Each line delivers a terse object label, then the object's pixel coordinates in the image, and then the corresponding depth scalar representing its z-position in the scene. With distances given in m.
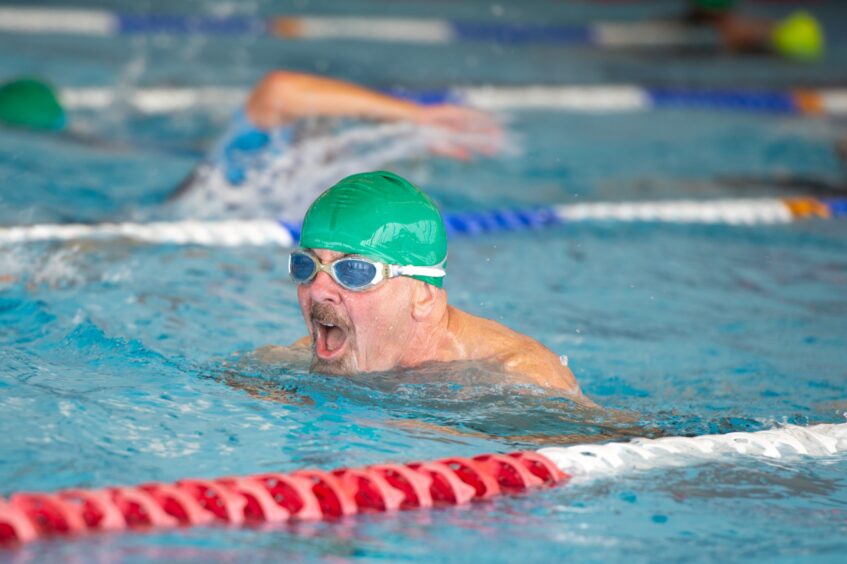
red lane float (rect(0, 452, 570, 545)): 4.47
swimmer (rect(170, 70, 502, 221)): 9.85
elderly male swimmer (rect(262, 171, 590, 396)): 5.91
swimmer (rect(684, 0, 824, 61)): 21.30
